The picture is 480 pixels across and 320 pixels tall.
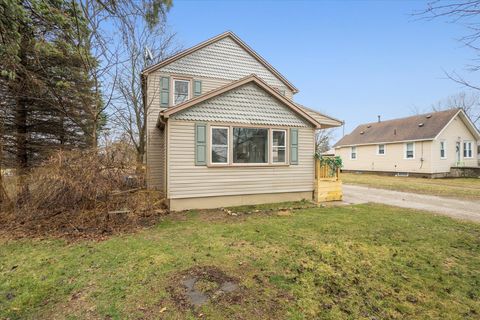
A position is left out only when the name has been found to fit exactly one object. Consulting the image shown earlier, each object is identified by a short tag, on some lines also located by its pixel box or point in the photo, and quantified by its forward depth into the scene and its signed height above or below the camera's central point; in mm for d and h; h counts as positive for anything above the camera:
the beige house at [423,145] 19847 +1309
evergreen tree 8550 +2251
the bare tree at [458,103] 32562 +8624
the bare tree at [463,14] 3393 +2154
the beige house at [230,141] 8219 +695
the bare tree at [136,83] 15227 +5141
